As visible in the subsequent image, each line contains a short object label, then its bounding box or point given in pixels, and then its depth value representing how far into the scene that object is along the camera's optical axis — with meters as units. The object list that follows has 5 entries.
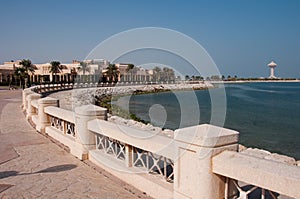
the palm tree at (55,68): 74.19
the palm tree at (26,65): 64.66
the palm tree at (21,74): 58.19
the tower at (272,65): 195.02
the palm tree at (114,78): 46.81
